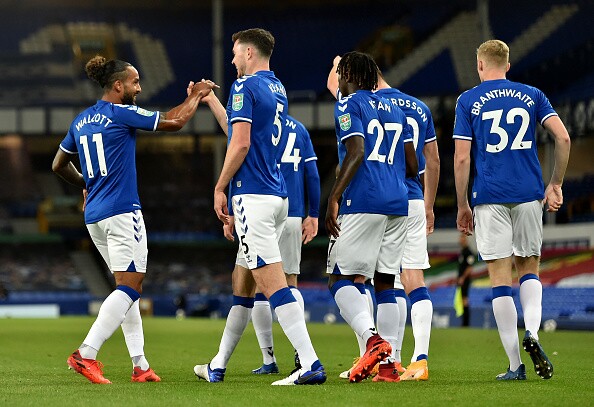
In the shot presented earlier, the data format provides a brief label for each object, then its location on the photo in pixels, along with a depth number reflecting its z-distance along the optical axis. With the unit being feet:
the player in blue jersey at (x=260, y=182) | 44.80
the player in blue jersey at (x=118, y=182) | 49.93
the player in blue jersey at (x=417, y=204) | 55.47
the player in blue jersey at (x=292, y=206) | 60.49
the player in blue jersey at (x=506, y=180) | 50.55
